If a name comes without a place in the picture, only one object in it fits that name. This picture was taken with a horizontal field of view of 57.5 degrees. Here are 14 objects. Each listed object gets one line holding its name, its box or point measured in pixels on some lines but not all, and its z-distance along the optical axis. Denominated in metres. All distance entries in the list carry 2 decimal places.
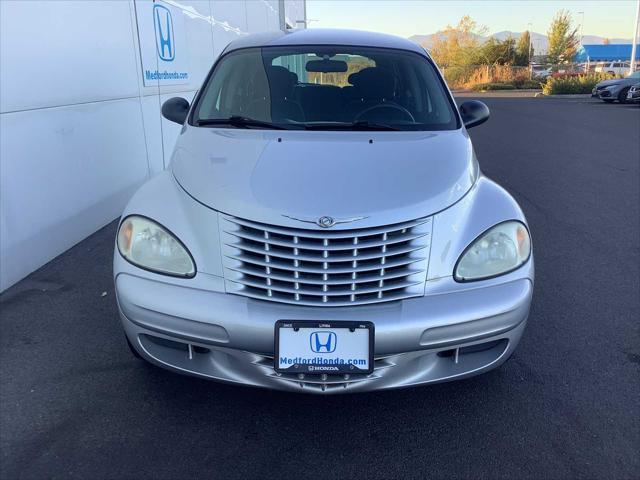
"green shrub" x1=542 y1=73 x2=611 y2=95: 31.42
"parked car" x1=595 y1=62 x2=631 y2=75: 55.97
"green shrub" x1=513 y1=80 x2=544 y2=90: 39.81
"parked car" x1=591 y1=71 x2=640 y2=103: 20.62
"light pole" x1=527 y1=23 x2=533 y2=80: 42.54
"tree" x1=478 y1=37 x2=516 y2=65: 49.16
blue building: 70.43
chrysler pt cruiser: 2.20
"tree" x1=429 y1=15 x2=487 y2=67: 53.71
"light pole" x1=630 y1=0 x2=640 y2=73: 31.31
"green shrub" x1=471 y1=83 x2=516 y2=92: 39.84
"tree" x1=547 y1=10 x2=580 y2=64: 53.34
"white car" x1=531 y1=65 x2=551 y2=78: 44.28
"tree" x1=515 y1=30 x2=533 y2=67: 50.25
